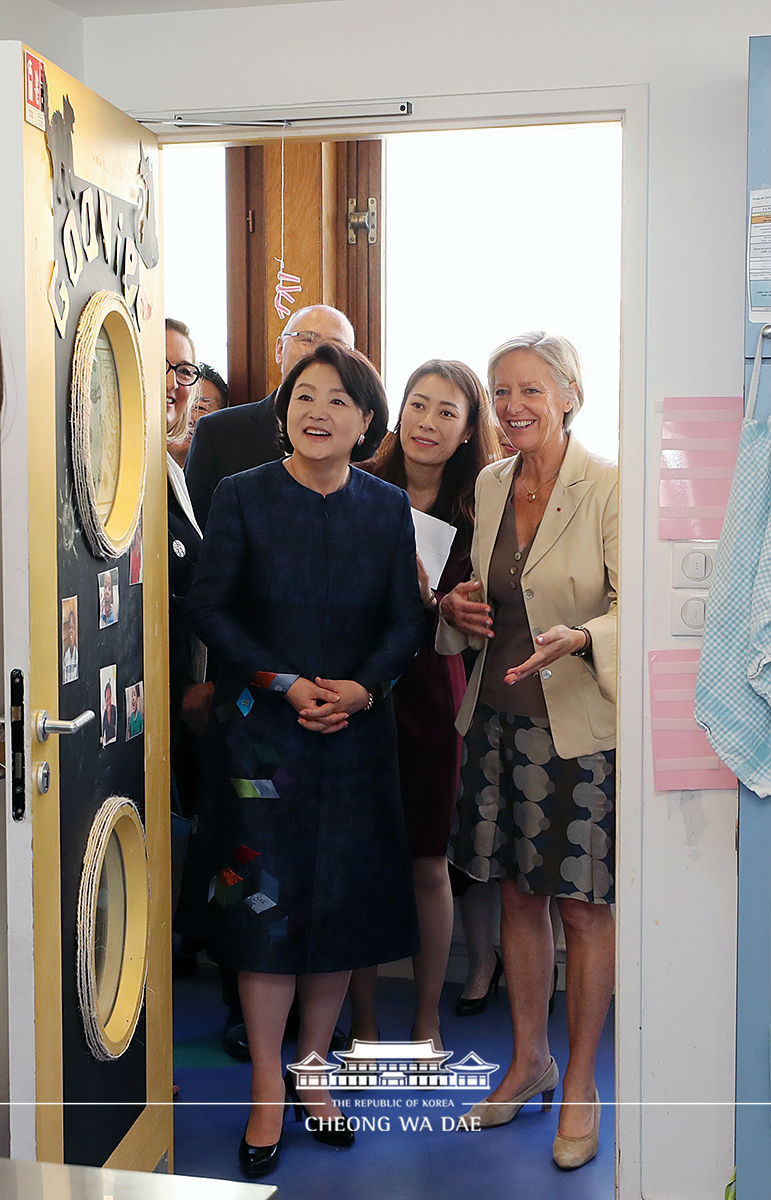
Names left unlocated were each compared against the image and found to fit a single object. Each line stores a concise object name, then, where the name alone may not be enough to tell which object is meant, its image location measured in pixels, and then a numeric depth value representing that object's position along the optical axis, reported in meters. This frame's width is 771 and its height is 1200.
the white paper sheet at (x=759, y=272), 2.03
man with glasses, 2.32
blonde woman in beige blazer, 2.29
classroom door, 1.72
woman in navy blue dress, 2.33
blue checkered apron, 1.98
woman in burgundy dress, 2.31
